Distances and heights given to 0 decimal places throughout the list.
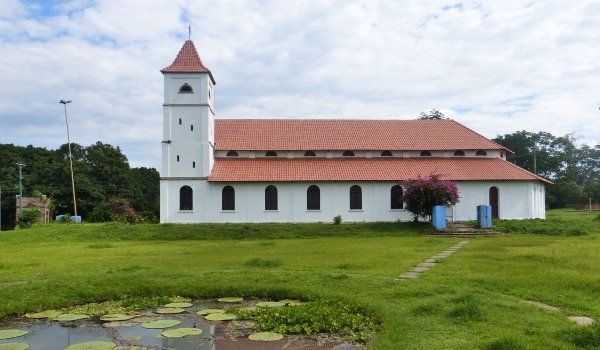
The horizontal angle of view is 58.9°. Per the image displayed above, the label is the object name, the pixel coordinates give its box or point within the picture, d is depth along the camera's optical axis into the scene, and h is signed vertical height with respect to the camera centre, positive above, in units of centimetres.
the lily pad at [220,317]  953 -210
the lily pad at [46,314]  1005 -213
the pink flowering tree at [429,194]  3162 +23
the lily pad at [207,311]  1001 -211
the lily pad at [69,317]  979 -213
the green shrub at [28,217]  3928 -103
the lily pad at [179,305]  1074 -211
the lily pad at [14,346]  785 -213
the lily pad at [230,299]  1117 -210
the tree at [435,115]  6794 +1057
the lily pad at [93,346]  777 -212
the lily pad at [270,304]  1059 -210
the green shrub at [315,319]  845 -204
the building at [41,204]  4528 -6
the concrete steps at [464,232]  2942 -195
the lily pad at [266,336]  812 -211
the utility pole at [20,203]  4223 -2
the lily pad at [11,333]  855 -213
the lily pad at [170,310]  1021 -212
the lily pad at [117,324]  919 -213
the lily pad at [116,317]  962 -211
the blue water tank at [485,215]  3148 -110
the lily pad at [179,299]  1127 -211
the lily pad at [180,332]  845 -212
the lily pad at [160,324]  899 -210
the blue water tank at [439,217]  3075 -112
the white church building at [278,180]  3478 +121
